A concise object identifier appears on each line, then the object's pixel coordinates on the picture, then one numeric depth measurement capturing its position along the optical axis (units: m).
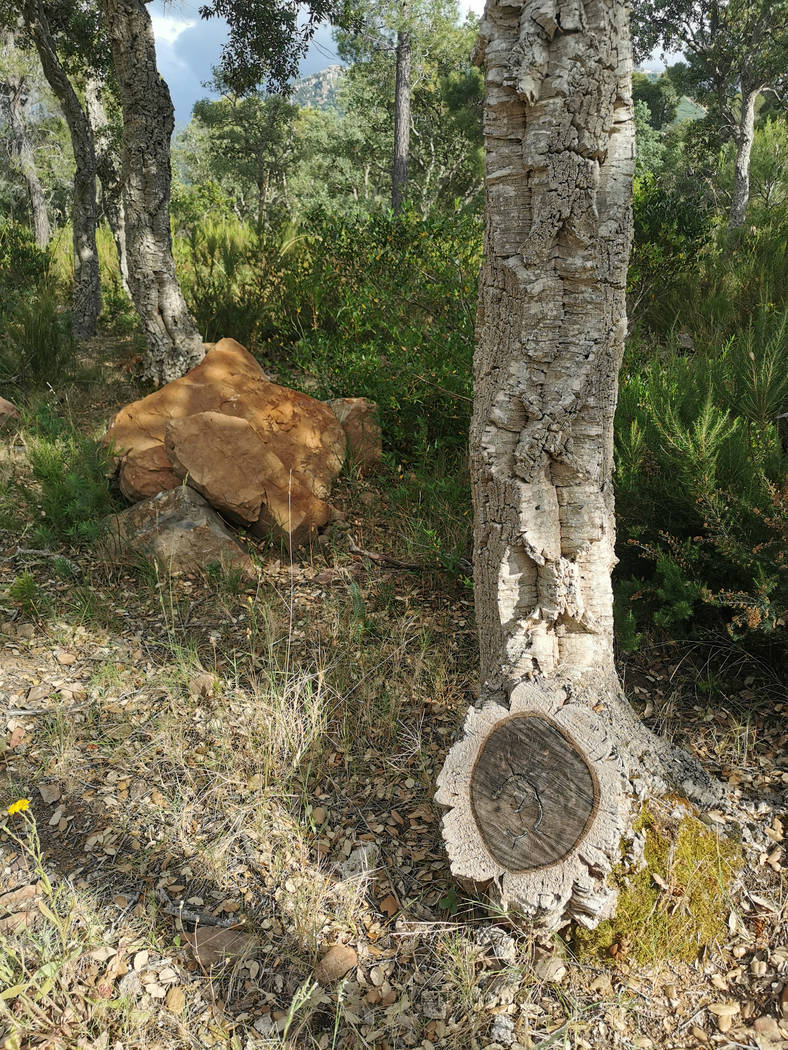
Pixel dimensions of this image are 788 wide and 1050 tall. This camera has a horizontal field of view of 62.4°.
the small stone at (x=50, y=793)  2.20
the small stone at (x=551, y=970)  1.65
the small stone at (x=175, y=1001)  1.62
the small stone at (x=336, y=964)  1.70
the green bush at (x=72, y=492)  3.52
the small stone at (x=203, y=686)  2.56
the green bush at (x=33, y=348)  5.45
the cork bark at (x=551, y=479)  1.63
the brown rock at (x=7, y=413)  4.72
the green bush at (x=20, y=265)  7.15
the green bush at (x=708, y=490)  2.25
